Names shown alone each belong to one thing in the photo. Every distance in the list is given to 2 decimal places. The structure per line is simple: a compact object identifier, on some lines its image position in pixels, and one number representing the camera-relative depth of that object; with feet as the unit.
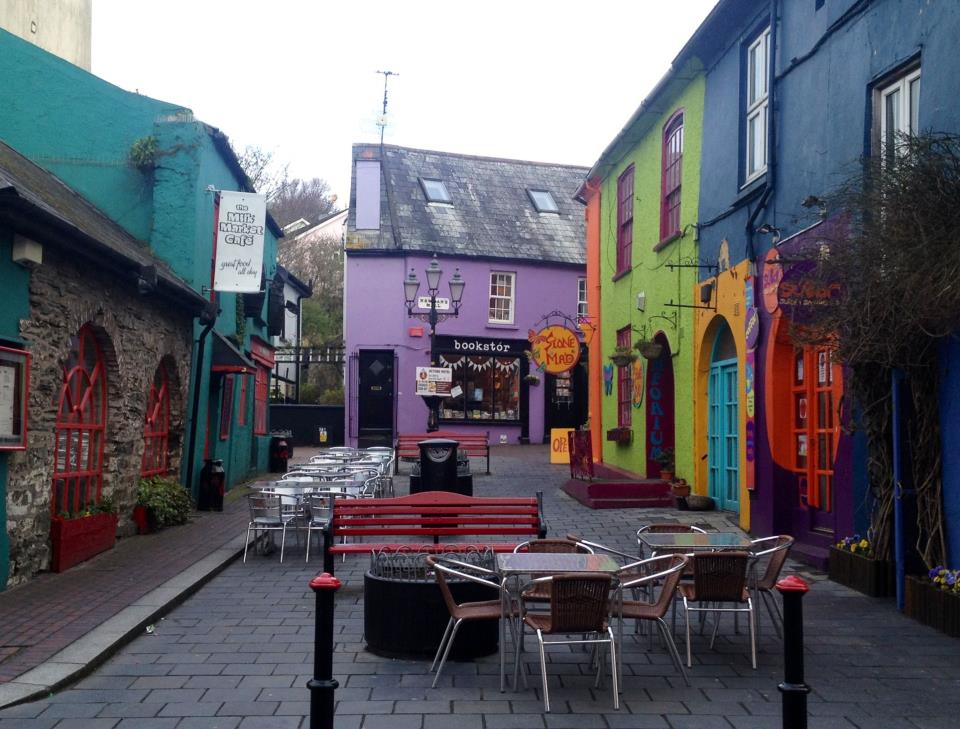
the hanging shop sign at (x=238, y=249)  48.29
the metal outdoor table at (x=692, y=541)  23.52
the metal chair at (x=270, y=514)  35.81
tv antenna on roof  115.34
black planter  21.81
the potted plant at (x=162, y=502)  41.27
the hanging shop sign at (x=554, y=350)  63.00
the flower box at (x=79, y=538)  31.42
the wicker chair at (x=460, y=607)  20.08
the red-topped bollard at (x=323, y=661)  13.55
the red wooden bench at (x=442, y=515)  30.55
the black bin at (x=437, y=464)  46.44
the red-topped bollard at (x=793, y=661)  12.83
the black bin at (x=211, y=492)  50.21
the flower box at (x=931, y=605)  23.88
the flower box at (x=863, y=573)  28.37
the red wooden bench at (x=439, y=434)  70.28
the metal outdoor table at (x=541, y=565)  19.42
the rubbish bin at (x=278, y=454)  75.97
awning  53.72
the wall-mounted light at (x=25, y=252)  28.55
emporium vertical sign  38.27
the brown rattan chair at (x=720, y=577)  22.02
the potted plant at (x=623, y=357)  54.24
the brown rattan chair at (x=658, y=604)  20.10
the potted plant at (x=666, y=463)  50.93
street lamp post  71.10
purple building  98.37
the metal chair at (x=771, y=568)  22.76
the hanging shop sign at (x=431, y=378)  71.77
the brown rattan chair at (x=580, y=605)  18.76
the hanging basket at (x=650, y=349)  50.55
